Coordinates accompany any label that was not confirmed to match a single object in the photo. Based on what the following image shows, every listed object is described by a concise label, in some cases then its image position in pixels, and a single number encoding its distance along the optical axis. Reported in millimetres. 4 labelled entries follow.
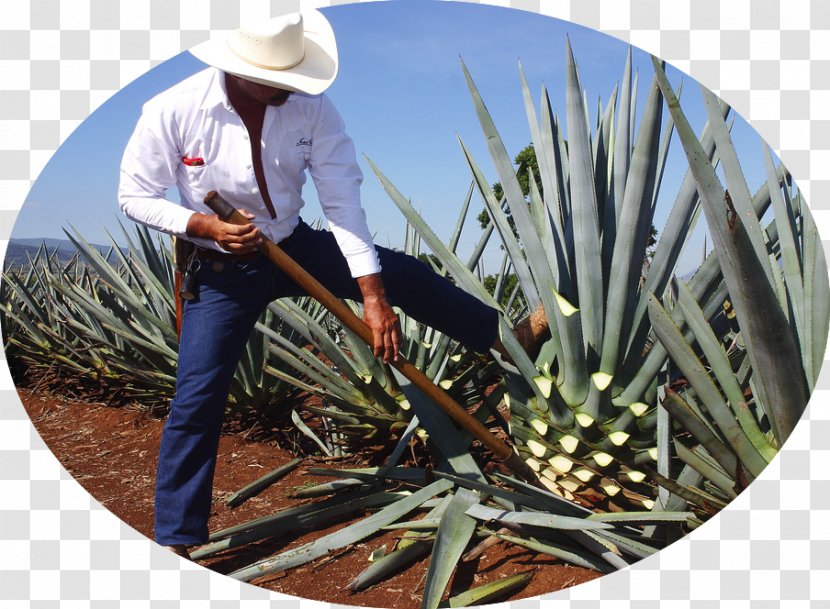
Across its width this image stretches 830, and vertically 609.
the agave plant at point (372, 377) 2809
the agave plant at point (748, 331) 1528
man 2227
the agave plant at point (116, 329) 3541
